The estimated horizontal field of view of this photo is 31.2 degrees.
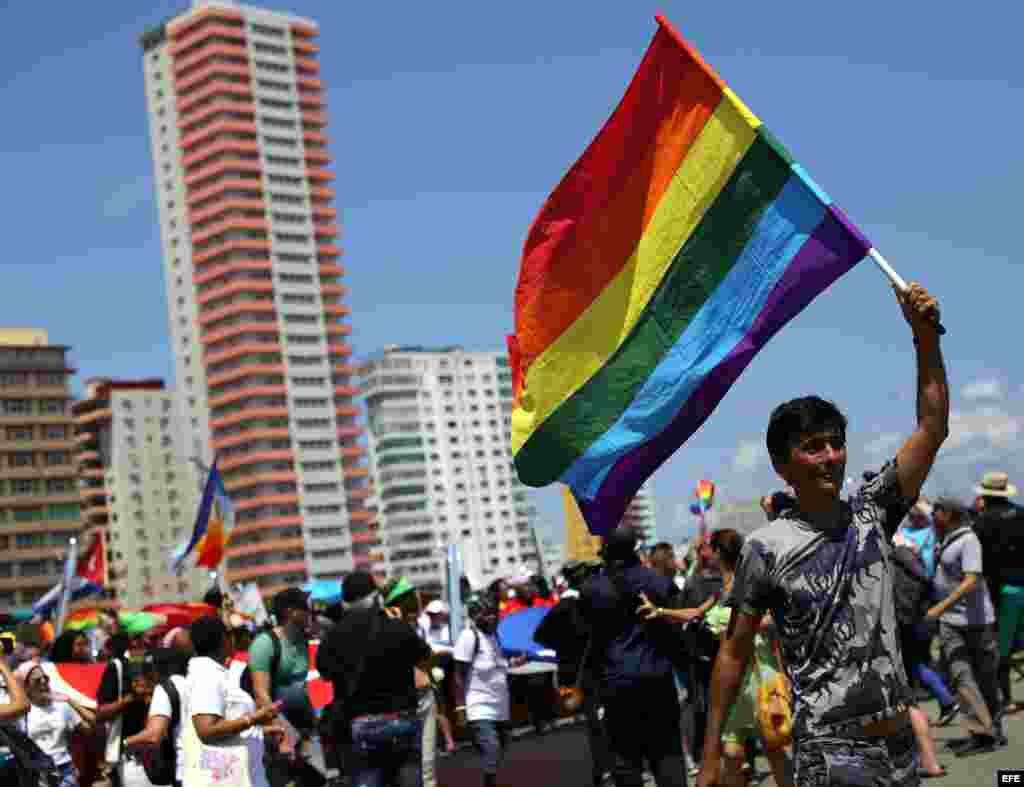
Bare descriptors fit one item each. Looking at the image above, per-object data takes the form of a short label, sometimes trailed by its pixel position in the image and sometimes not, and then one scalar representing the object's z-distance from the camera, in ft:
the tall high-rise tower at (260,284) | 554.87
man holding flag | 16.34
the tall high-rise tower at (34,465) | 492.54
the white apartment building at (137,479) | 586.45
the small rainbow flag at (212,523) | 109.50
